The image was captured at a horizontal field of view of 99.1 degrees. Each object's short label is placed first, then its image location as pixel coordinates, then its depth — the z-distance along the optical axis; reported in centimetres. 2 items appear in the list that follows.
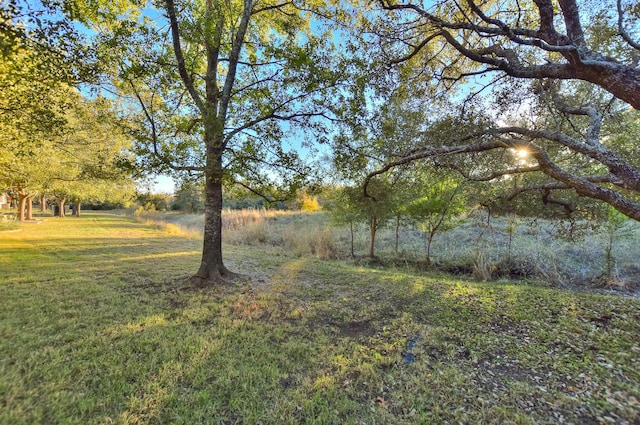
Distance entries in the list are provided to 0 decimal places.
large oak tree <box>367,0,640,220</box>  351
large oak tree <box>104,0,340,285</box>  466
